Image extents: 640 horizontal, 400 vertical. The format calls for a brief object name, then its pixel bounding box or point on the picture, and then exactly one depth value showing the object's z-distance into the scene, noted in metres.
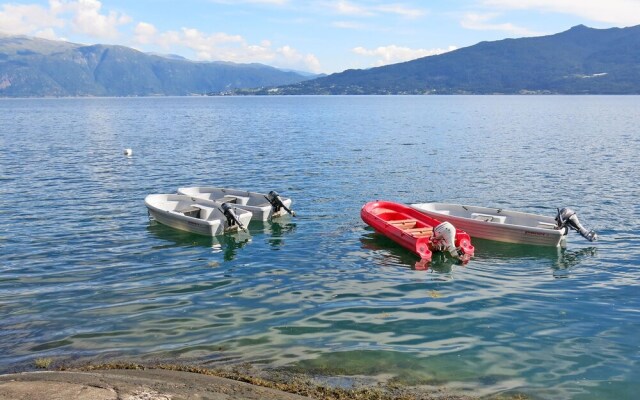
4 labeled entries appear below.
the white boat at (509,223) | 25.06
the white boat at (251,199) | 29.61
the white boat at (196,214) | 26.73
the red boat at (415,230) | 23.44
